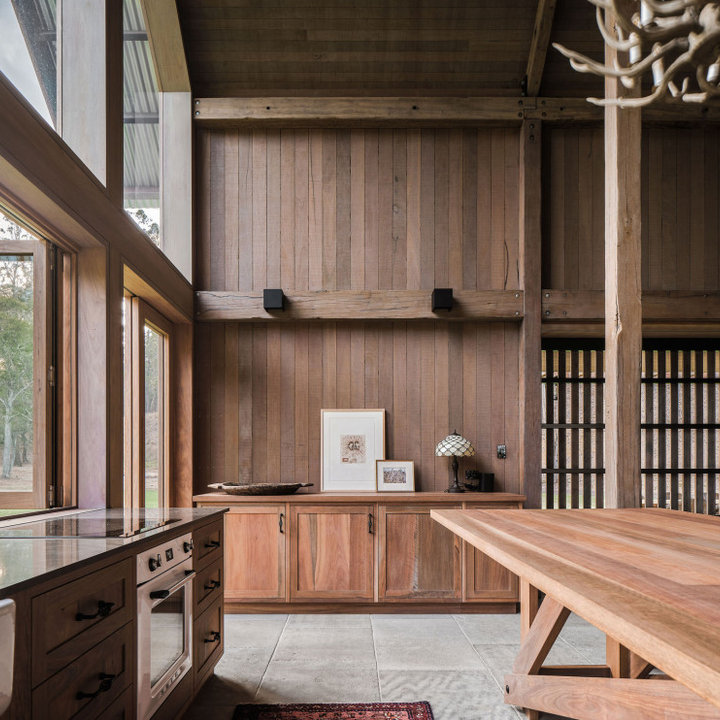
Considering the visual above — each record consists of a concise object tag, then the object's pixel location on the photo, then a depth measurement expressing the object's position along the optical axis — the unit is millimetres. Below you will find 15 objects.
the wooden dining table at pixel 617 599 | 830
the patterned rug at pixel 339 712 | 2506
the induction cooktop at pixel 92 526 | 1926
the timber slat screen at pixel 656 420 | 4824
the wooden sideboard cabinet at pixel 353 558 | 3973
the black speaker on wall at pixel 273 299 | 4246
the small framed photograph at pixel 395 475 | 4301
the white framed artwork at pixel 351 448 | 4352
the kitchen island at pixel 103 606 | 1318
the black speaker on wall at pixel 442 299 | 4242
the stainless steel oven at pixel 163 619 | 1907
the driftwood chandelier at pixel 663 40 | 1845
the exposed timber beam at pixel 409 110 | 4336
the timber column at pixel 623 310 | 2852
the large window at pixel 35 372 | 2291
